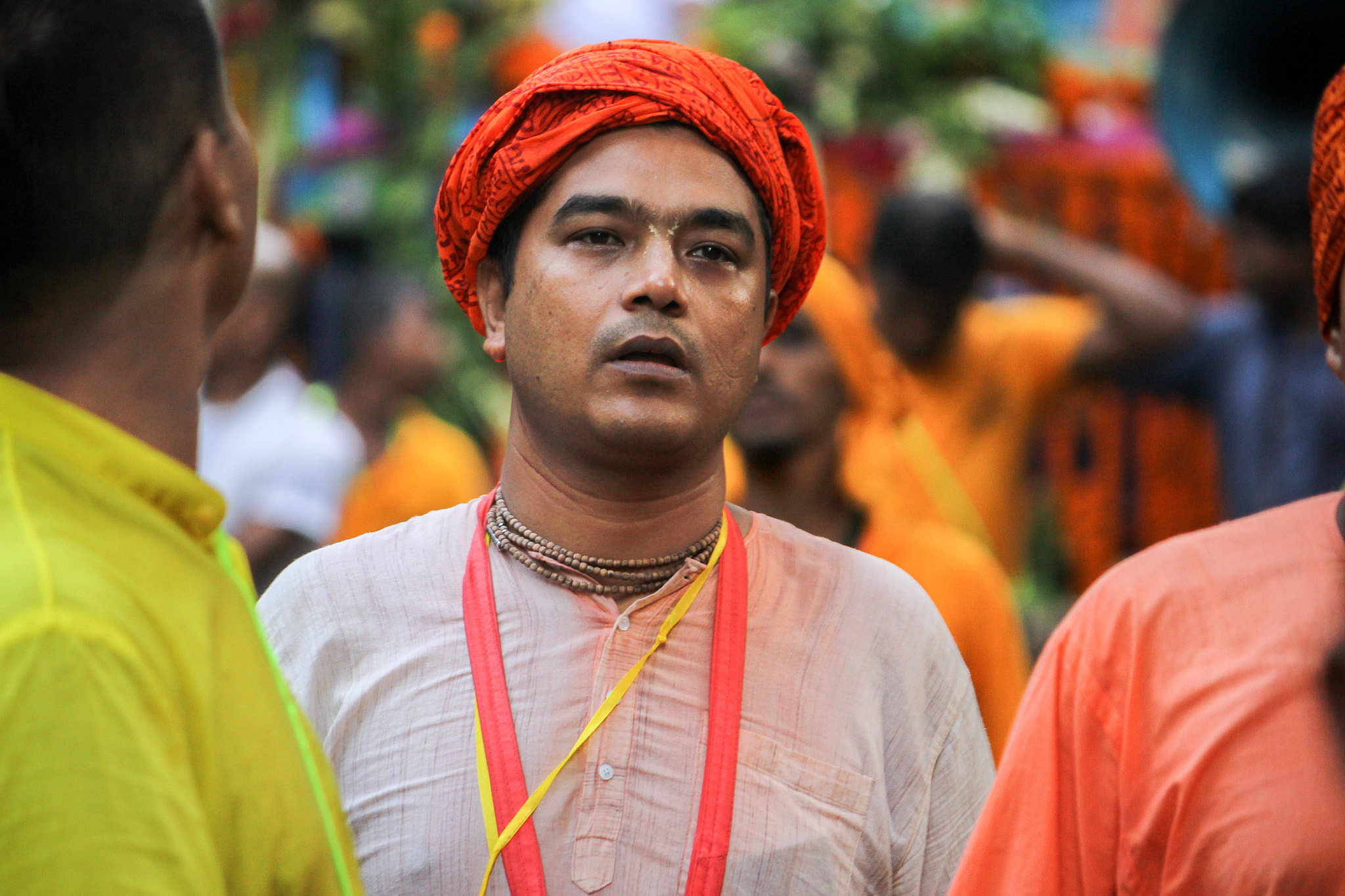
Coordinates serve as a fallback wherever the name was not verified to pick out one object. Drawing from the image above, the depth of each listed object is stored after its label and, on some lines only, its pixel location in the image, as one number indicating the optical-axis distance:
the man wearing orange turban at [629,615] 3.79
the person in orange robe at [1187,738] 3.73
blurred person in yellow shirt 3.50
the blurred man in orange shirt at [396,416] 5.73
